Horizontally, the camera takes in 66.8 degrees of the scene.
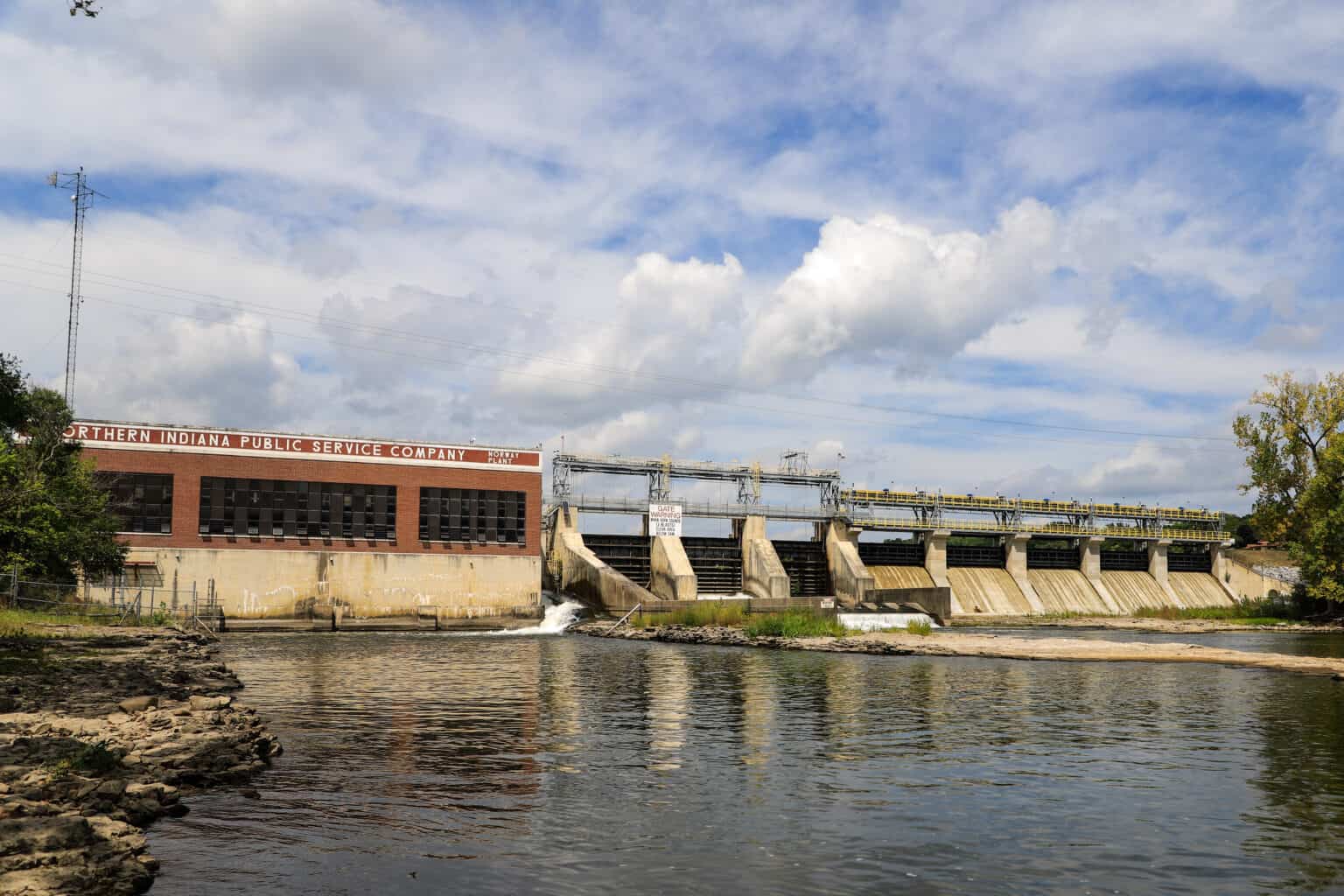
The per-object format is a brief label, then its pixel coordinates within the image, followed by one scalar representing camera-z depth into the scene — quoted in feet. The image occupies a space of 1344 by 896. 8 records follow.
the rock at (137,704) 63.67
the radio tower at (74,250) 193.57
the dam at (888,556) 253.85
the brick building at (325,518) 213.66
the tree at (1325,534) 244.63
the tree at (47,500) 116.57
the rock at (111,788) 41.97
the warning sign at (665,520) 257.14
